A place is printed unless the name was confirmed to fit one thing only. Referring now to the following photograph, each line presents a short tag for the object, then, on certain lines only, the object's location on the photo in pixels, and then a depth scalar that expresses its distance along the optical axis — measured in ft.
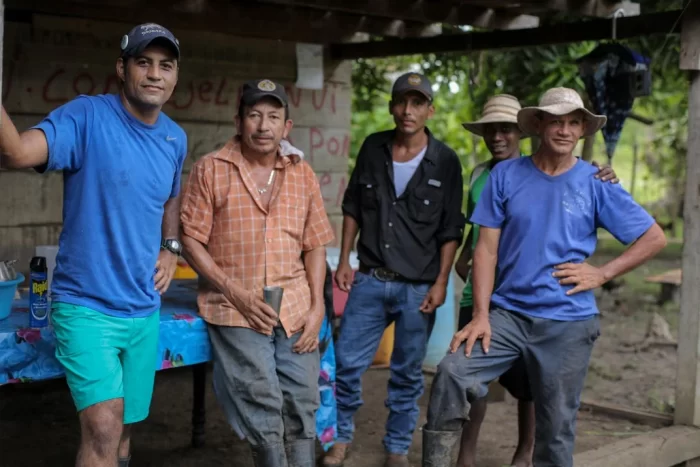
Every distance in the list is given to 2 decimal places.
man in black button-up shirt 15.98
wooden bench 36.42
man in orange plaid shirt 13.53
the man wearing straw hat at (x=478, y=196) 15.93
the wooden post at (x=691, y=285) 18.79
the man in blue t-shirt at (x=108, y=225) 11.34
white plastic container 20.83
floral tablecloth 12.56
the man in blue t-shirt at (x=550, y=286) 13.50
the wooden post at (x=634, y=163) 59.64
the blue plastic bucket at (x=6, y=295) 13.30
